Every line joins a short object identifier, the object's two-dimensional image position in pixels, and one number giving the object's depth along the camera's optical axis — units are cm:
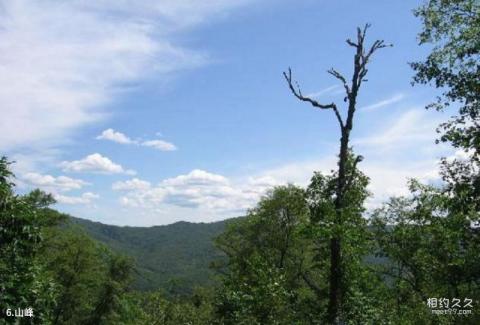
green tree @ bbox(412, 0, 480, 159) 1421
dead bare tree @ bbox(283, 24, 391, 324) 1549
